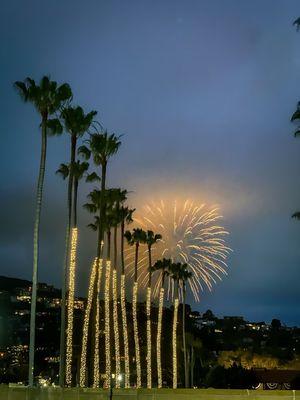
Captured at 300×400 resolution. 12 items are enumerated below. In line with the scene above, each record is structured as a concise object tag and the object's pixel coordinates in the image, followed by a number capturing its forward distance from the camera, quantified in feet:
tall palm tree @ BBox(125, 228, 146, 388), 263.70
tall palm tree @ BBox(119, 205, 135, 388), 218.59
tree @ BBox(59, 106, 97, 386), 151.09
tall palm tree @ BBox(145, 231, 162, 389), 232.04
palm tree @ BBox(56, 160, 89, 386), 164.76
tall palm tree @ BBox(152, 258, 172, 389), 294.56
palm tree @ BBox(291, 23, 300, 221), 123.34
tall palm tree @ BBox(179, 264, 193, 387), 312.68
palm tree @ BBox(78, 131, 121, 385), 182.09
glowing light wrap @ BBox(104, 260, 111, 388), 195.80
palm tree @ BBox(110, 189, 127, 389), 210.75
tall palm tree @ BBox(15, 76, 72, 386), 132.16
